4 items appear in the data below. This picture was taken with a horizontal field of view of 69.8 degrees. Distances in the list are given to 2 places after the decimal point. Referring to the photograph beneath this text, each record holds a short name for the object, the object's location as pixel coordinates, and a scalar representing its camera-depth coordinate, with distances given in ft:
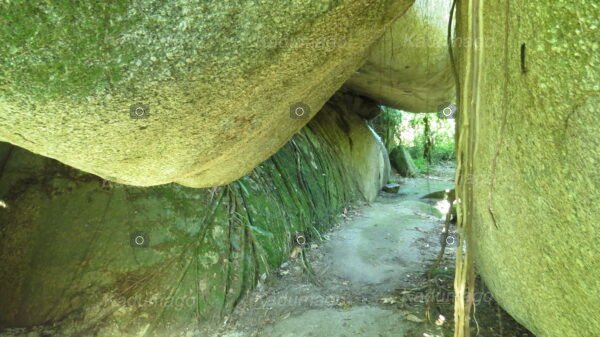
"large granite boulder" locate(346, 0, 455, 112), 15.31
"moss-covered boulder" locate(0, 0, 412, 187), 4.61
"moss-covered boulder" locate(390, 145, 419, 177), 37.83
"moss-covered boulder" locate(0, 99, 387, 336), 12.09
